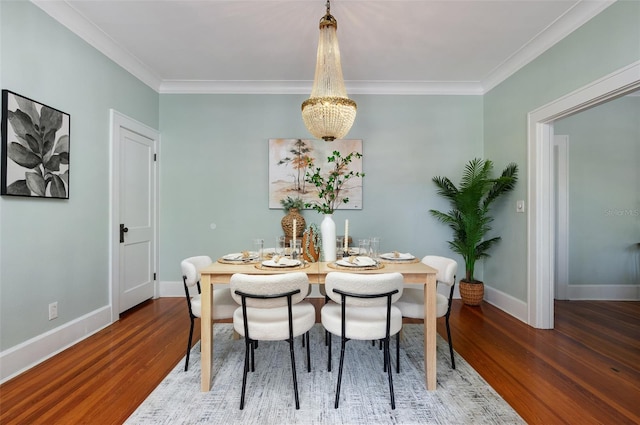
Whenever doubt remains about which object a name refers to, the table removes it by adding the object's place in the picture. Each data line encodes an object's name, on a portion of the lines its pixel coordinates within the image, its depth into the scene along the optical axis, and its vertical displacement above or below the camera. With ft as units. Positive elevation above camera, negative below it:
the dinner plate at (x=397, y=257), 7.27 -1.14
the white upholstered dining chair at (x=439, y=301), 6.82 -2.22
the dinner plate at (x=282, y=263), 6.37 -1.15
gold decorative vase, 11.44 -0.40
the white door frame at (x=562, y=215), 12.19 -0.08
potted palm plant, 10.92 +0.00
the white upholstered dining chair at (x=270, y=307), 5.34 -1.94
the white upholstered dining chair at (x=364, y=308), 5.39 -1.97
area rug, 5.30 -3.82
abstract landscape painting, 12.53 +2.15
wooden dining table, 6.06 -1.72
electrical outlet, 7.53 -2.62
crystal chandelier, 7.06 +3.11
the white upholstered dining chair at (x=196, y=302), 6.63 -2.21
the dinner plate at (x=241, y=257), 7.02 -1.12
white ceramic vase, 7.06 -0.64
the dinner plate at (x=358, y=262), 6.41 -1.14
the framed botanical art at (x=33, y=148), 6.47 +1.60
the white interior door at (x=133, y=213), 10.01 -0.02
